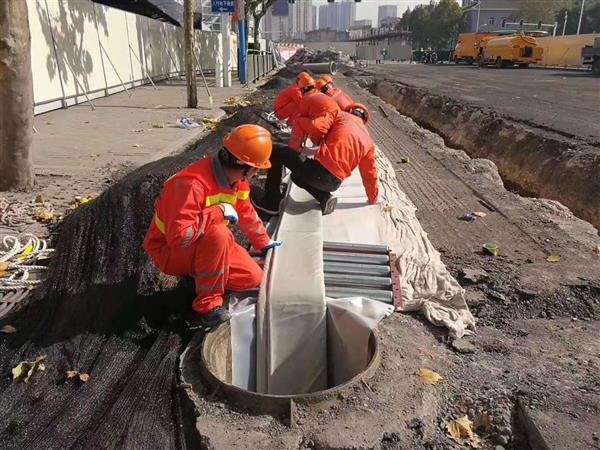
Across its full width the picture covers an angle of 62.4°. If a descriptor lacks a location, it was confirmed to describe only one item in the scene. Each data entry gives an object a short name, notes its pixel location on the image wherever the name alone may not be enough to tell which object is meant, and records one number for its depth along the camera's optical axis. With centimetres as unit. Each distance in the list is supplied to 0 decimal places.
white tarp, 357
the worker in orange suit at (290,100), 745
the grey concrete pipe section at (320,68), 2317
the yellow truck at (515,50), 3525
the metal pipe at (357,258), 414
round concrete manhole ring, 264
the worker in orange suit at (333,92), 628
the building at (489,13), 8544
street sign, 1697
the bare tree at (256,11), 2665
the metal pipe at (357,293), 363
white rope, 386
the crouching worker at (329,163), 497
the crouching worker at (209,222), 309
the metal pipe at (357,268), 398
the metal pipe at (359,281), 382
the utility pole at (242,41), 2059
